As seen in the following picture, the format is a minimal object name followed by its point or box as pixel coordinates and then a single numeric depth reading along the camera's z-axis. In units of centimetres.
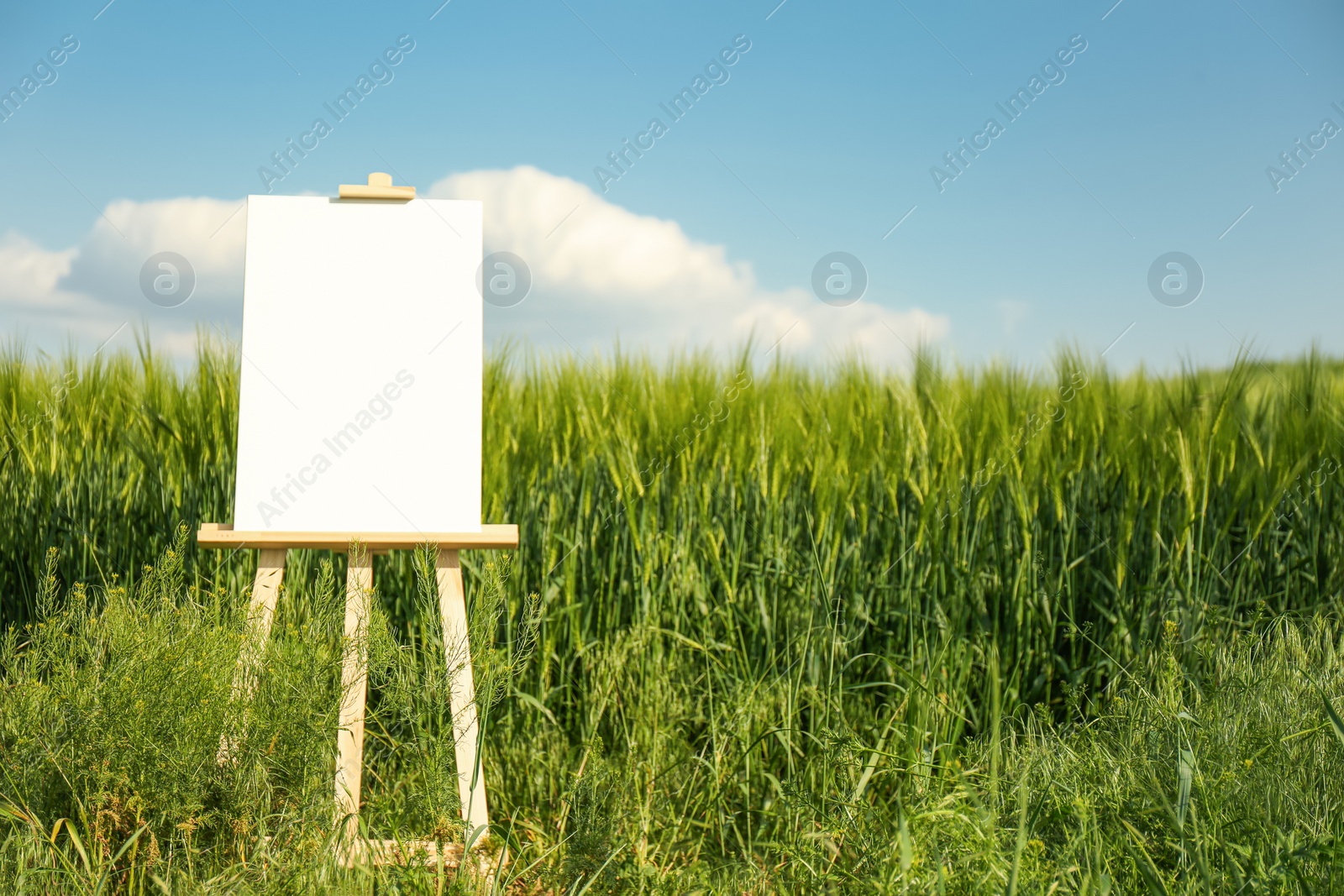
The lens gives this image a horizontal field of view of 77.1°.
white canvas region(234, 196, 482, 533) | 201
